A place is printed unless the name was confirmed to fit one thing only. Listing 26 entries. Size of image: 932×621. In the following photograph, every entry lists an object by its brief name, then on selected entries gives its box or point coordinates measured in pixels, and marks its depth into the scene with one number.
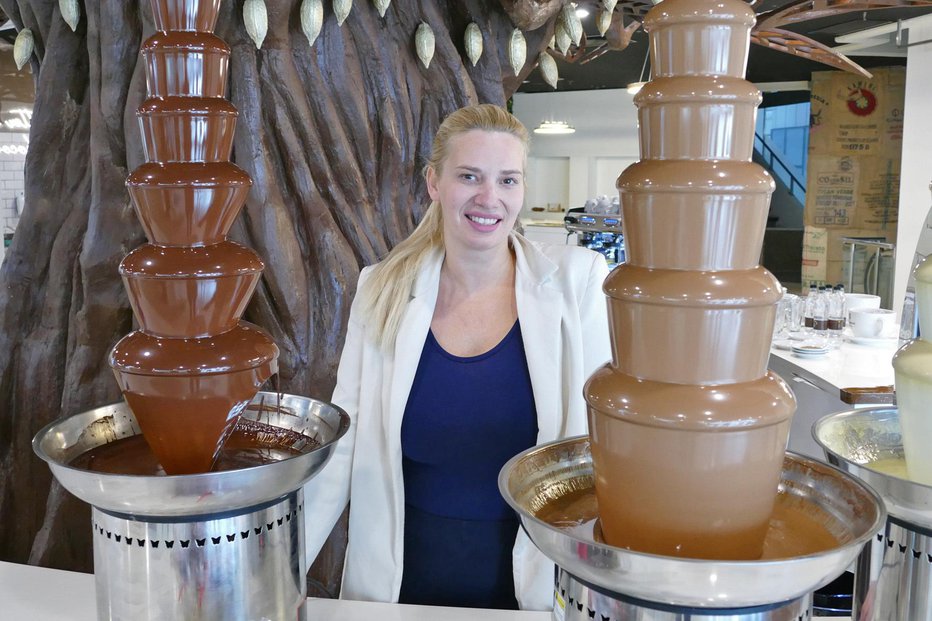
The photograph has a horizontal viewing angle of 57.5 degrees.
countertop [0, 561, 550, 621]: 1.22
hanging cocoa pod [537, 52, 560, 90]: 3.49
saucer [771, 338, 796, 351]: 3.82
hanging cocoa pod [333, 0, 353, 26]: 2.56
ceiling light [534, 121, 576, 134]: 13.06
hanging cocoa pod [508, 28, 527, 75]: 3.11
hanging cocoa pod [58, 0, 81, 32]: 2.72
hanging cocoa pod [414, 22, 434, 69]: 2.86
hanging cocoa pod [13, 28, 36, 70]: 3.00
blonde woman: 1.64
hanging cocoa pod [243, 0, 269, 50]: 2.48
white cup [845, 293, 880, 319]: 4.29
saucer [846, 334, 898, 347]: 3.88
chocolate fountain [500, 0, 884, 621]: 0.67
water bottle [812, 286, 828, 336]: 4.02
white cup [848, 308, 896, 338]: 3.88
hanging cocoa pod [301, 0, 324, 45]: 2.56
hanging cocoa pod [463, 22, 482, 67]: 3.01
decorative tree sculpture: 2.67
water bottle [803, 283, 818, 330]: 4.18
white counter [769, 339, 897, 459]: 3.25
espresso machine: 8.14
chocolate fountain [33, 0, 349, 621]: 0.90
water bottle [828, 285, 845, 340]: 4.02
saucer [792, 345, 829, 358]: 3.62
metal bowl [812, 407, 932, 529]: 0.83
